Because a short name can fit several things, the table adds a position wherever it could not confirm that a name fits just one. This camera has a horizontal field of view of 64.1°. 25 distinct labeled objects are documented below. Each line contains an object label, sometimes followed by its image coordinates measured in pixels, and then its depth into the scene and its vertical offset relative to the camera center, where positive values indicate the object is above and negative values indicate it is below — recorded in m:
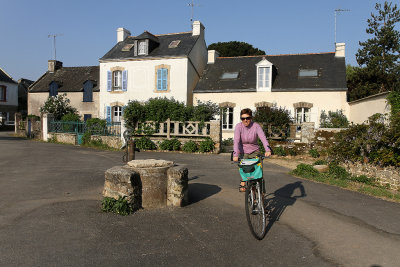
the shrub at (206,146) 14.95 -1.06
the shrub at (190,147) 15.15 -1.13
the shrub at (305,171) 9.41 -1.41
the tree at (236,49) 40.53 +9.54
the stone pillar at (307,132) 13.84 -0.33
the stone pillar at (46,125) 21.12 -0.21
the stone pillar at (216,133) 14.99 -0.45
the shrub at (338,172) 9.29 -1.42
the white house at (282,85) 20.66 +2.64
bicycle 4.62 -1.01
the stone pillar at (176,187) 5.75 -1.15
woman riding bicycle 5.12 -0.21
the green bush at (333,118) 18.34 +0.34
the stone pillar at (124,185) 5.38 -1.07
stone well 5.42 -1.08
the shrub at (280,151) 14.11 -1.20
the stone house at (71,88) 28.69 +3.22
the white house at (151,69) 23.00 +4.06
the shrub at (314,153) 13.37 -1.21
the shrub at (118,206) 5.31 -1.40
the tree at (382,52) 27.56 +6.68
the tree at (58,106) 27.95 +1.38
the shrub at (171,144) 15.48 -1.03
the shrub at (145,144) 15.87 -1.06
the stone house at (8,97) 38.59 +3.06
